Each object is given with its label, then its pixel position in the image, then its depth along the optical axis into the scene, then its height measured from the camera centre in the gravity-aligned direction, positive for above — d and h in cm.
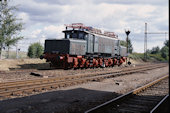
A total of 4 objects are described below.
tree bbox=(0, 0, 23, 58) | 2130 +288
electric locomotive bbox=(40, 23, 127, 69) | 1861 +74
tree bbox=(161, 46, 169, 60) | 6957 +137
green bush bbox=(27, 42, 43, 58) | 3675 +105
